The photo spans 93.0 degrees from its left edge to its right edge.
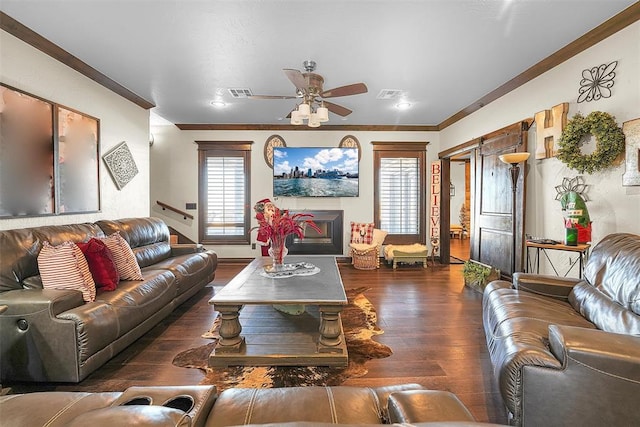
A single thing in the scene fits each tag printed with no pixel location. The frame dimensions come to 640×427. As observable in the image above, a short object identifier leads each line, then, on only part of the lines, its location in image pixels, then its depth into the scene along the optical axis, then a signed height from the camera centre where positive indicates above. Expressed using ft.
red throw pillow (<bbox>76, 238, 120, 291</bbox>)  8.64 -1.62
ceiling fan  9.88 +3.92
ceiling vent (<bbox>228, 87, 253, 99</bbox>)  13.72 +5.41
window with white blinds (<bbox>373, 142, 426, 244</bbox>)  20.93 +1.01
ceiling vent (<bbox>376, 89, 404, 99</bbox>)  13.89 +5.40
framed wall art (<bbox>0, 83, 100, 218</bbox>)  8.77 +1.70
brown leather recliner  4.35 -2.39
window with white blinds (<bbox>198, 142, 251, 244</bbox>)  20.65 +1.05
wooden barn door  12.48 +0.34
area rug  7.07 -4.03
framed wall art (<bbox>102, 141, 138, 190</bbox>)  13.52 +2.05
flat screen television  20.29 +2.53
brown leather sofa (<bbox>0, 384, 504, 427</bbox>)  2.89 -2.10
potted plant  13.56 -3.04
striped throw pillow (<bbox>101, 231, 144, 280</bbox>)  9.76 -1.67
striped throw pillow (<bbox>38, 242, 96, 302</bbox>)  7.64 -1.61
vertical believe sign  20.35 +0.58
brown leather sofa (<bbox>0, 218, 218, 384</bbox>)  6.72 -2.63
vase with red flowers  9.93 -0.51
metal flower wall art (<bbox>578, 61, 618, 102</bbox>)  8.86 +3.86
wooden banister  20.67 -0.05
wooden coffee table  7.71 -3.37
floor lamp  11.48 +1.31
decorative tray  9.93 -2.13
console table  9.25 -1.64
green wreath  8.55 +2.01
